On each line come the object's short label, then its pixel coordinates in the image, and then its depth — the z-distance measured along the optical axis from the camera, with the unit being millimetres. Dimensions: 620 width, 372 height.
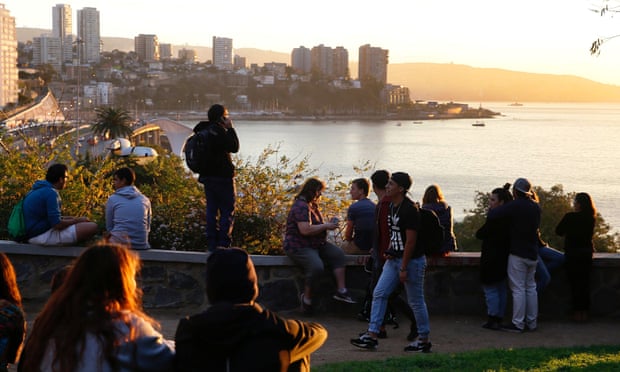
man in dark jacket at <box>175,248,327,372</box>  3045
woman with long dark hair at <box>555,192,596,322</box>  7926
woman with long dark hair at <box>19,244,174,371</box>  2973
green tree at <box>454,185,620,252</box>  26703
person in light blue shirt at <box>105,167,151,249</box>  7629
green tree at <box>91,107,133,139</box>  86562
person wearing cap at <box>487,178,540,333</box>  7496
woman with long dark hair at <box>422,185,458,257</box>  8070
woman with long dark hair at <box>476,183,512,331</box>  7666
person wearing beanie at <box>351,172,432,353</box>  6488
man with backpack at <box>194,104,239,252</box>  7961
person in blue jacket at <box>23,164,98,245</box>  7484
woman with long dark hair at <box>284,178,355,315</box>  7621
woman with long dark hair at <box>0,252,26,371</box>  3500
